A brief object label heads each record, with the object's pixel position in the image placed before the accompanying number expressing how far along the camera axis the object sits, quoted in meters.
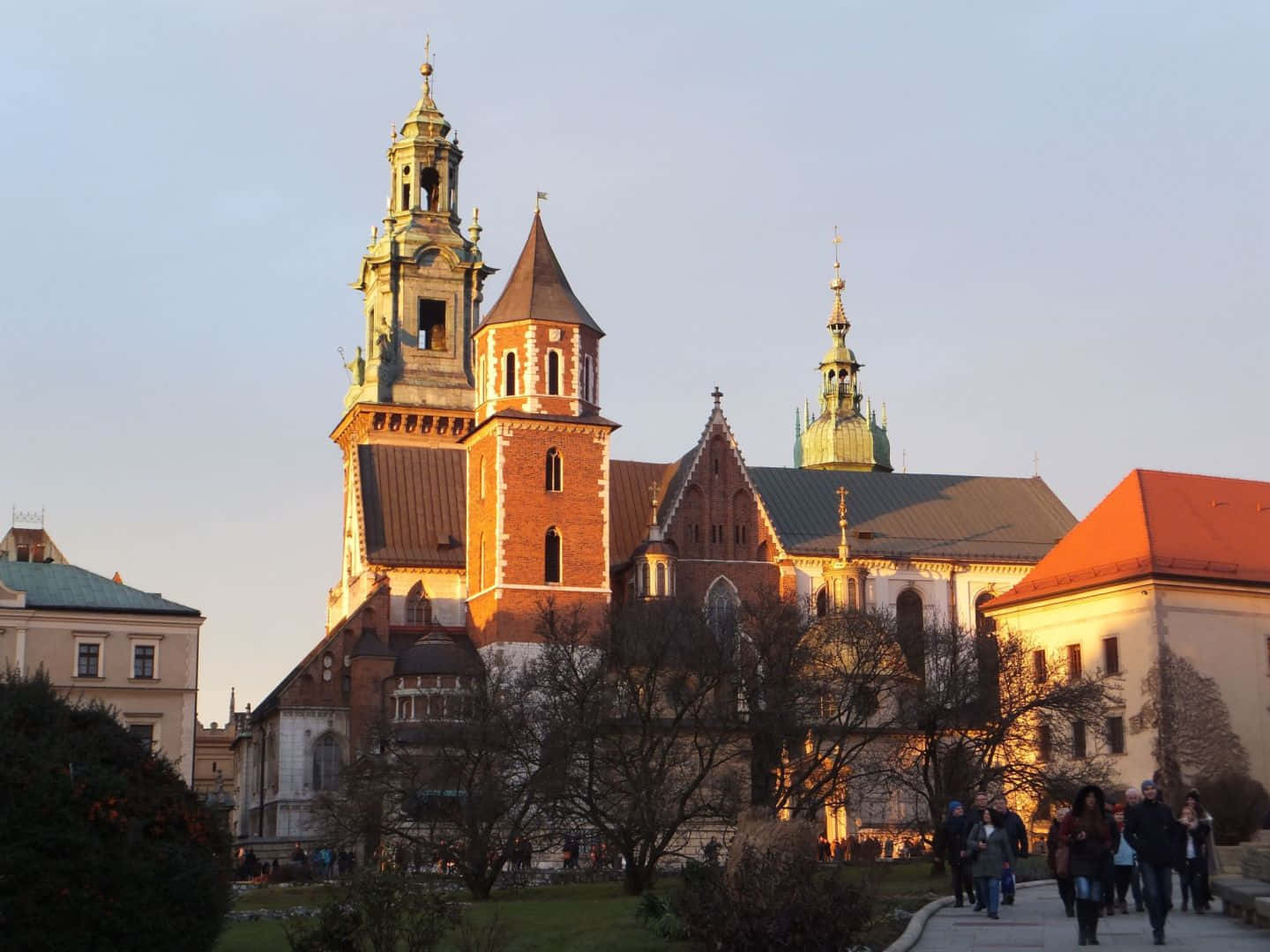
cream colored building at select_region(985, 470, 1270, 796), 54.53
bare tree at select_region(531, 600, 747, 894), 36.66
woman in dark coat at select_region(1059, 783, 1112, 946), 18.72
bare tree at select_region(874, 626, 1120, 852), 46.47
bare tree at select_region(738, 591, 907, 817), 44.47
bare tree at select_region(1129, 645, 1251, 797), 52.97
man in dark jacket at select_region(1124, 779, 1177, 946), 18.92
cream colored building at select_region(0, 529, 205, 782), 57.12
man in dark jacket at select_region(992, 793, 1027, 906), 23.64
